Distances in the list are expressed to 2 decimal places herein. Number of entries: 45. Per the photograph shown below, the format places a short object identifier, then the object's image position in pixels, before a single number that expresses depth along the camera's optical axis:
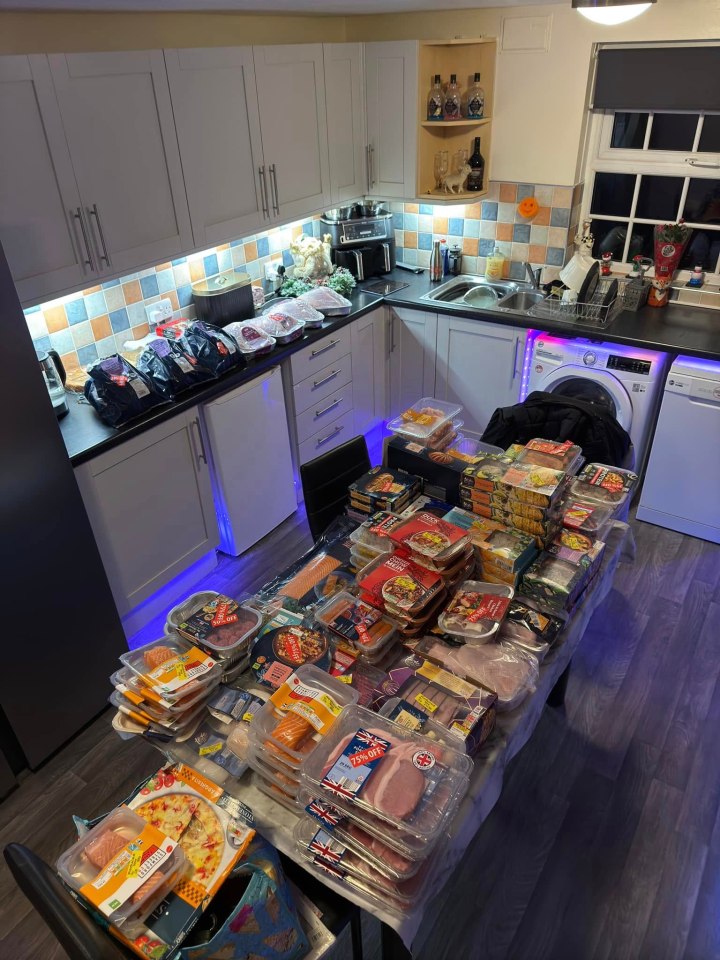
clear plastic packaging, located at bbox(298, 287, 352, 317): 3.56
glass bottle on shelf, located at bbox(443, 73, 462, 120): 3.60
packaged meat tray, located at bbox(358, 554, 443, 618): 1.69
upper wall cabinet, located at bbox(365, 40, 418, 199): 3.52
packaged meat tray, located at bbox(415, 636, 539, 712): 1.57
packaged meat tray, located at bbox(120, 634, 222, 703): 1.52
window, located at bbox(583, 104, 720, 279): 3.34
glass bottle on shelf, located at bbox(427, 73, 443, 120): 3.62
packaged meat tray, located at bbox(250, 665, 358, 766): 1.40
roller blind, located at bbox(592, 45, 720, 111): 3.12
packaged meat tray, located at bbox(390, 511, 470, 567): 1.75
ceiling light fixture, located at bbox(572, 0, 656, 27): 1.79
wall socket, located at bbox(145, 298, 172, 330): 3.21
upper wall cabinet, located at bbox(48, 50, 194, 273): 2.36
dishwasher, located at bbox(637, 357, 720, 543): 3.08
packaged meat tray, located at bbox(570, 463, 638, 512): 2.07
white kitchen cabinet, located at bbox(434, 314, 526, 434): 3.68
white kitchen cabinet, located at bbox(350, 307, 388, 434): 3.84
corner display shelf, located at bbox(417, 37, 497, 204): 3.52
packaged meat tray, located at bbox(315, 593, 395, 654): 1.66
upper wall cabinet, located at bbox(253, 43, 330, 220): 3.11
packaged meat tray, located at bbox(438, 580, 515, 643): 1.66
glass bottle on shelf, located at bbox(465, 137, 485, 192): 3.76
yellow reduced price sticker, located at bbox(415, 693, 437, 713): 1.49
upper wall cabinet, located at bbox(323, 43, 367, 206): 3.46
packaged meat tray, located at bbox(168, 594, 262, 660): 1.65
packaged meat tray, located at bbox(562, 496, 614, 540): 1.98
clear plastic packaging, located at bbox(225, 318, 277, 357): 3.08
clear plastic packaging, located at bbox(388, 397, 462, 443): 2.23
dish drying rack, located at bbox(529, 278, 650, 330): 3.44
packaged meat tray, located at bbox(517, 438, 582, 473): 2.01
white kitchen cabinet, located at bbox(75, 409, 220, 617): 2.59
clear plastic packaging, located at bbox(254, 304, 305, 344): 3.22
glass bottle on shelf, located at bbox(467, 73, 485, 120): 3.59
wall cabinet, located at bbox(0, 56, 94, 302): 2.17
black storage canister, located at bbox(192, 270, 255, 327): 3.30
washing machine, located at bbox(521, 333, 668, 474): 3.27
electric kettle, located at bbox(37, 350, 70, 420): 2.59
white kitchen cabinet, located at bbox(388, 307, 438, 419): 3.90
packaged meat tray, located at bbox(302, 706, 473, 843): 1.26
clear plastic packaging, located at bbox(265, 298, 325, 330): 3.39
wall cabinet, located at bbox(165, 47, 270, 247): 2.74
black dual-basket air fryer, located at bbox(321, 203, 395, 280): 3.95
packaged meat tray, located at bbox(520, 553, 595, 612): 1.79
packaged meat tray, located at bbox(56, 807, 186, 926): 1.15
